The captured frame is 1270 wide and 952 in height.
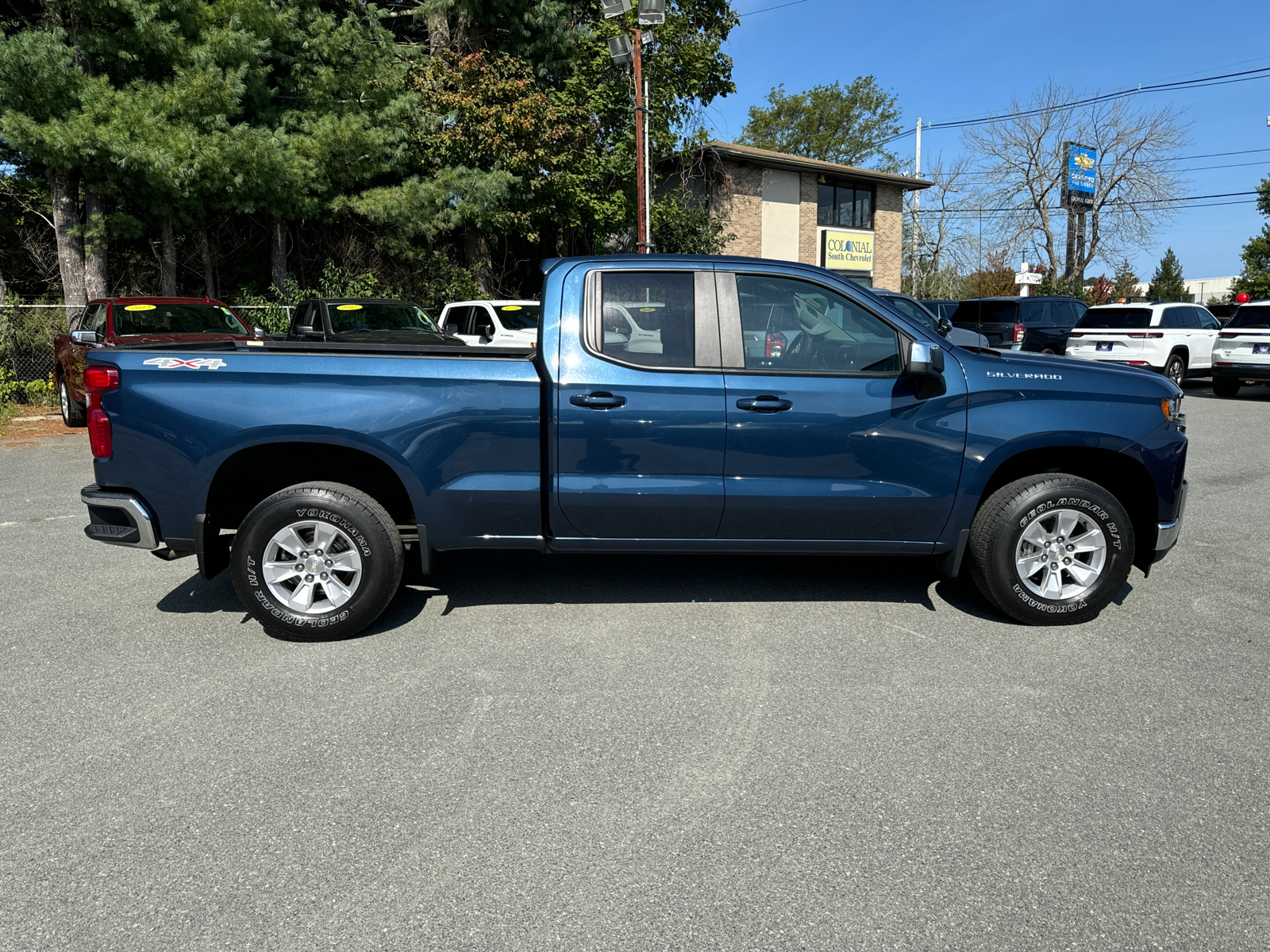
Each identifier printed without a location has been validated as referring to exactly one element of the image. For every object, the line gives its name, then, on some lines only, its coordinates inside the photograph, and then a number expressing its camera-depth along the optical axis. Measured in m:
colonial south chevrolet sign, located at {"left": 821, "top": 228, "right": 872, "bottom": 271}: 32.94
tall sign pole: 43.12
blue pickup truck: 4.43
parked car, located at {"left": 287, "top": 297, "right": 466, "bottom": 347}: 12.25
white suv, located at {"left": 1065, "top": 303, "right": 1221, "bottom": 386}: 16.70
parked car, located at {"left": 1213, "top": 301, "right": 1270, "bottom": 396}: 15.95
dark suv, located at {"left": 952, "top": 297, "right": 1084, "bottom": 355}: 18.72
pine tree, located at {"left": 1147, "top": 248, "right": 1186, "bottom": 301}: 59.03
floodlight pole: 17.48
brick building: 29.12
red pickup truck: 11.13
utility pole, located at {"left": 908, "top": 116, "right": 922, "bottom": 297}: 49.53
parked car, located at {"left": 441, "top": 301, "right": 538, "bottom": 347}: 13.96
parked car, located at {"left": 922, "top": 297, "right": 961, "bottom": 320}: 20.45
